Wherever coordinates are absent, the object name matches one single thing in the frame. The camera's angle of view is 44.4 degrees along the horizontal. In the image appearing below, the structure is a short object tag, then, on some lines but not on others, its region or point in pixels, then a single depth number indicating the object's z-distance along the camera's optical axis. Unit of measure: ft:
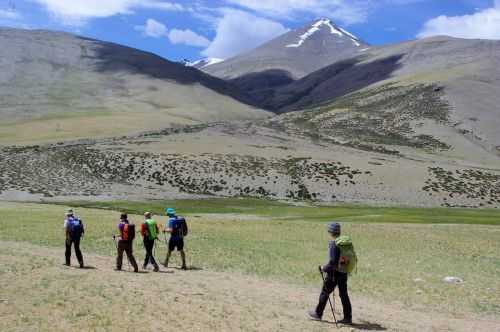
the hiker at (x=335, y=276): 51.49
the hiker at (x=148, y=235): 77.99
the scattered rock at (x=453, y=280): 80.54
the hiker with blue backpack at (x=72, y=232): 74.02
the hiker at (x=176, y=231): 80.59
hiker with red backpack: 74.49
